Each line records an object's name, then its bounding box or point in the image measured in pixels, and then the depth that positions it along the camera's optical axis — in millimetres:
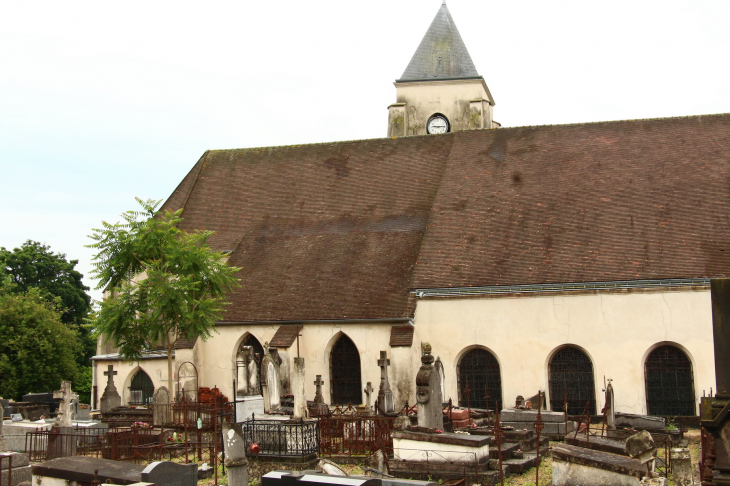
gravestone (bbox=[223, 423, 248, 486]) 12042
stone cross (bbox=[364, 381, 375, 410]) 22031
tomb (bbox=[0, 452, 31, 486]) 13164
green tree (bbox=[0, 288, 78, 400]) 34031
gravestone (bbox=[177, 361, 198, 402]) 24703
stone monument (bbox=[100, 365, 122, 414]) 23234
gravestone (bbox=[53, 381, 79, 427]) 18172
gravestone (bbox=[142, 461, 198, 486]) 11141
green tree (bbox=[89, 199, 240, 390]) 22422
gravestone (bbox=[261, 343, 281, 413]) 21280
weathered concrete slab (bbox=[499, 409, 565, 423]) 18547
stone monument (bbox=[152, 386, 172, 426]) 20047
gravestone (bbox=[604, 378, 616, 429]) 18984
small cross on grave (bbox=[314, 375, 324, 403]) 21062
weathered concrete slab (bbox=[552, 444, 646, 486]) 11672
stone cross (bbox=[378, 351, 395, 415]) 19562
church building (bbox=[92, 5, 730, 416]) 21891
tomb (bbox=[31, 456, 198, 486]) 11302
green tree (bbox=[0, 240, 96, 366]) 47844
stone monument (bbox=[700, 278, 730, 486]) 8109
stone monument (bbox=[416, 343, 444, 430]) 15906
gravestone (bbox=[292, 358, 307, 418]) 20438
